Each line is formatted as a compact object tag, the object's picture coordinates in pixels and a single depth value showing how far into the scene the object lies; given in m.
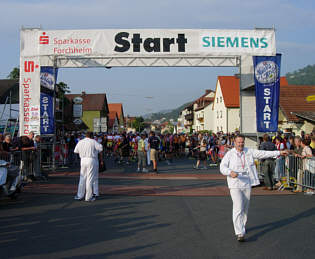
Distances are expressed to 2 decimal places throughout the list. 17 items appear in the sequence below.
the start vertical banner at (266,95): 14.66
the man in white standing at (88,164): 9.13
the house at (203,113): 67.38
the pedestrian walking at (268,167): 11.16
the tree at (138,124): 120.50
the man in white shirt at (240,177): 5.56
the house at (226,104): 51.19
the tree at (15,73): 44.31
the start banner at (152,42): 15.28
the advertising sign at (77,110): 23.78
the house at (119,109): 120.38
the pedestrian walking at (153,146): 15.92
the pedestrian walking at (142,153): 16.06
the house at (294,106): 26.89
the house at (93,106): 75.50
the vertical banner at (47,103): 15.70
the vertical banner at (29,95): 15.34
